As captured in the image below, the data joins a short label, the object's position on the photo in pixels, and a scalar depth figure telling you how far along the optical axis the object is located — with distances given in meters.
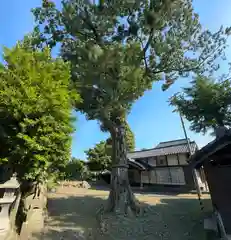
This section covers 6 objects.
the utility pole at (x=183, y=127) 12.61
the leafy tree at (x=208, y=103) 10.46
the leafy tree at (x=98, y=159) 19.57
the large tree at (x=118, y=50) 7.53
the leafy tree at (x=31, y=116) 3.96
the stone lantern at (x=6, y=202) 3.53
